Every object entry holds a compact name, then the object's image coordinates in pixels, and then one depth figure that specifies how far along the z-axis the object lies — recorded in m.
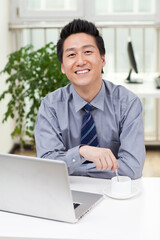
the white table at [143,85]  2.88
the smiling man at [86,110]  1.88
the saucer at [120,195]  1.58
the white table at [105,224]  1.39
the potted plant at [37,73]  2.85
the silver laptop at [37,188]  1.41
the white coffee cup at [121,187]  1.58
